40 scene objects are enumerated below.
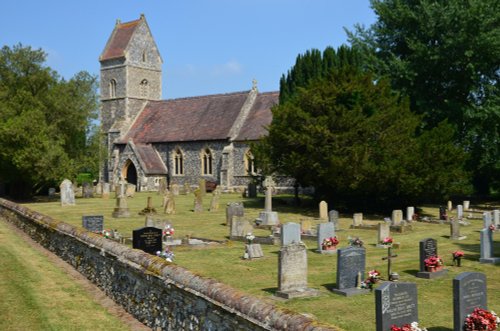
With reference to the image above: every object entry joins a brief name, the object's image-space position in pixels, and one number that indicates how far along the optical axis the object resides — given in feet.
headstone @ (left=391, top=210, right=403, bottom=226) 73.97
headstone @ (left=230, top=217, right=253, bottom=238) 62.90
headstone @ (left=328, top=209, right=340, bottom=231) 73.26
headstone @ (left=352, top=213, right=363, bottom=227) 75.51
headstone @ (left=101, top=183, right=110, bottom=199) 129.49
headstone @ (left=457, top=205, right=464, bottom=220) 82.95
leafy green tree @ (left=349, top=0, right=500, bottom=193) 106.63
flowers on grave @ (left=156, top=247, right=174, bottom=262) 44.32
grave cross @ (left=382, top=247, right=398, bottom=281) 40.88
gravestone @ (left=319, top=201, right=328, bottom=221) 82.12
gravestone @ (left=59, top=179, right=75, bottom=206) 104.37
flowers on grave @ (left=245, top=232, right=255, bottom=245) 52.90
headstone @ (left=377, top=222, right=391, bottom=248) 59.26
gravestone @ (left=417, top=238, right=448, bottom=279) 42.86
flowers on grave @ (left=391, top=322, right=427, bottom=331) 24.43
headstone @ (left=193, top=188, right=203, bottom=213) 94.99
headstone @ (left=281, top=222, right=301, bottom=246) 51.98
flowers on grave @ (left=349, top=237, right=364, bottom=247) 49.51
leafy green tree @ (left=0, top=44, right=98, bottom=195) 103.96
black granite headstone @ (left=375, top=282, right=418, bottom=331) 26.58
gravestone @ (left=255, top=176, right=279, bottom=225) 75.10
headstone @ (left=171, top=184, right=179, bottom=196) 134.97
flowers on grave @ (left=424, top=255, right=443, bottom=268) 42.86
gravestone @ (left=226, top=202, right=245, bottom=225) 77.30
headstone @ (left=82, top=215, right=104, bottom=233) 59.88
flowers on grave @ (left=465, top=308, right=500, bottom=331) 26.35
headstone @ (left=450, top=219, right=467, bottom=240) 65.05
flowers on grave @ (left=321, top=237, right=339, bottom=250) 53.93
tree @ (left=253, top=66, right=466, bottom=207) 85.70
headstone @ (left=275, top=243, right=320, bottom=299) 36.81
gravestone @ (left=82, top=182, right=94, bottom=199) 133.18
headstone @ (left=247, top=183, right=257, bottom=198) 129.90
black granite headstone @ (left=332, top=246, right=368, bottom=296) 38.09
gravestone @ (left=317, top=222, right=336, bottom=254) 53.98
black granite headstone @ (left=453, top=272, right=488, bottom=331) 27.94
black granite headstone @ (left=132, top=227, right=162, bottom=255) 45.21
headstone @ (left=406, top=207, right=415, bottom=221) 82.64
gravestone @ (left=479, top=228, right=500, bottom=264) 48.67
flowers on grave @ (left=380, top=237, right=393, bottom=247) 50.30
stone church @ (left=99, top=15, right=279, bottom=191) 151.02
